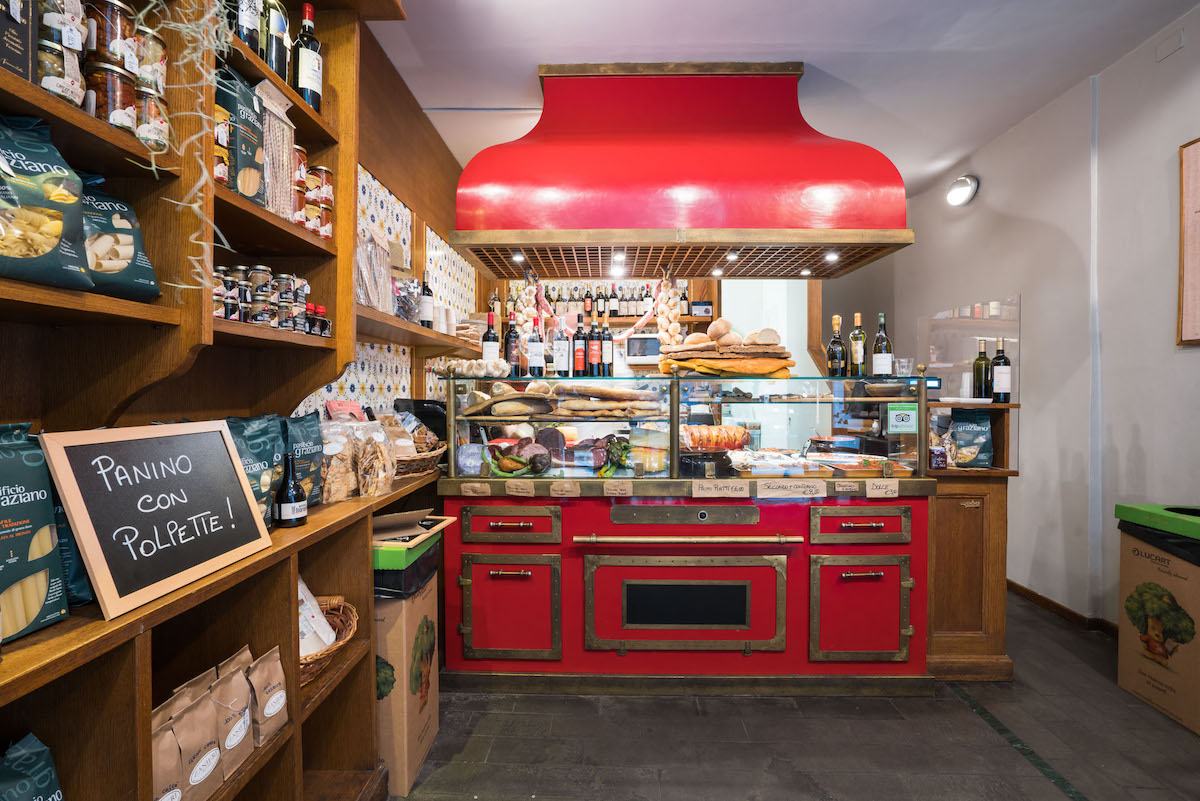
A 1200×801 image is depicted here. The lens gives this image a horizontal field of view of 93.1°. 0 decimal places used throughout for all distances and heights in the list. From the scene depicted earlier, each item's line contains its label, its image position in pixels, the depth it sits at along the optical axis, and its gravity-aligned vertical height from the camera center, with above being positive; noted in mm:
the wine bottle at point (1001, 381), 3049 +111
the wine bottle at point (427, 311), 3054 +479
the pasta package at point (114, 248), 1085 +299
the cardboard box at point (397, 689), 2072 -1060
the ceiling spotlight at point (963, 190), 4664 +1755
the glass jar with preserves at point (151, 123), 1167 +577
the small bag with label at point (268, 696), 1423 -760
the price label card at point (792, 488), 2727 -417
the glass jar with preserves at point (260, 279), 1564 +336
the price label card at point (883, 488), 2734 -417
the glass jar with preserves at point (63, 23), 989 +664
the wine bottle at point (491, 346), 2939 +283
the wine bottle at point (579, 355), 2986 +241
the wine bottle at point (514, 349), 2948 +283
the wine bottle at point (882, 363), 2850 +194
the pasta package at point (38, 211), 898 +310
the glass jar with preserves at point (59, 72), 985 +579
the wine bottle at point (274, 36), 1641 +1059
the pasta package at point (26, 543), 910 -241
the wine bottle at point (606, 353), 3066 +264
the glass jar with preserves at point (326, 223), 1853 +586
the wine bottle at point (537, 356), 2838 +222
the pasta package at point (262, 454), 1567 -153
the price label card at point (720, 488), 2717 -417
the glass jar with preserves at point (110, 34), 1097 +714
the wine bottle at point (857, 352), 3033 +267
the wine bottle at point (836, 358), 3113 +243
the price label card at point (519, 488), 2742 -423
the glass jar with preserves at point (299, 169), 1701 +700
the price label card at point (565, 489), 2721 -423
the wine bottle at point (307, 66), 1783 +1056
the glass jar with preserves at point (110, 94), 1091 +595
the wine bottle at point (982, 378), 3178 +138
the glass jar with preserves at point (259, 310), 1543 +246
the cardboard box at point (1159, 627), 2465 -1037
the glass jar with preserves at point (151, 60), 1178 +722
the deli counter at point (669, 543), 2736 -688
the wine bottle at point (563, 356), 2998 +235
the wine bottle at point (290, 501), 1675 -304
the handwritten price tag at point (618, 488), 2709 -417
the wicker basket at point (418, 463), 2523 -288
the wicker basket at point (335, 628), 1692 -747
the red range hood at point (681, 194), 2928 +1068
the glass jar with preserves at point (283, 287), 1659 +332
